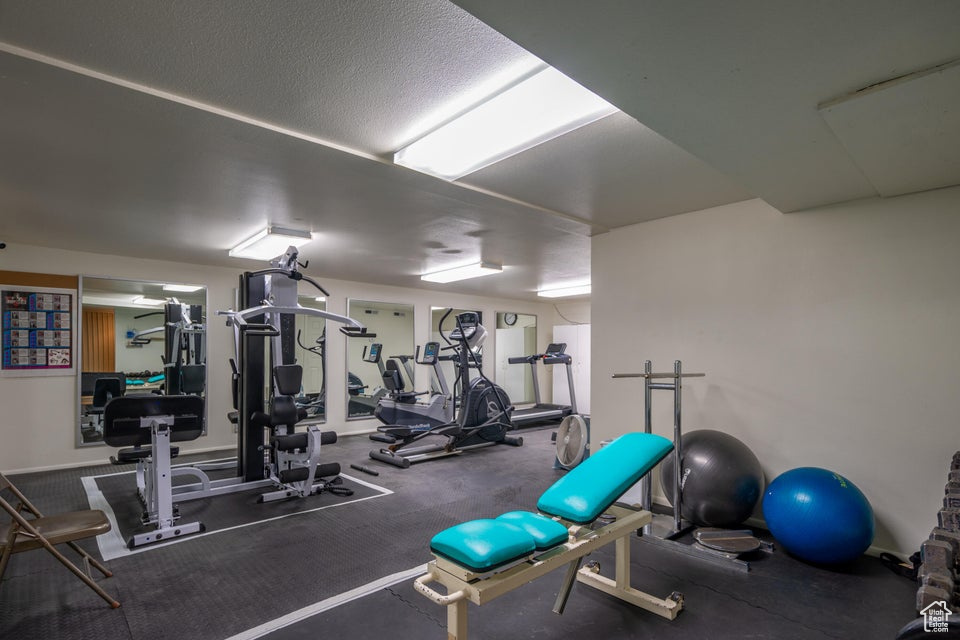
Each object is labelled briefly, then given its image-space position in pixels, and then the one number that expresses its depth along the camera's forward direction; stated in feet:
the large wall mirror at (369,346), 23.21
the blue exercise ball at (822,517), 7.93
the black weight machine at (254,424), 10.14
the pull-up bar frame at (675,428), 9.39
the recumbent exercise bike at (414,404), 19.65
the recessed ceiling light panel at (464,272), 17.88
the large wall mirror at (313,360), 21.21
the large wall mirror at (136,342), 16.01
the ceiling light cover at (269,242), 12.72
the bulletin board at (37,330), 14.70
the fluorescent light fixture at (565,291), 23.88
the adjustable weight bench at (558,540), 4.98
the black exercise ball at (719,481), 9.25
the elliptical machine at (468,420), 17.72
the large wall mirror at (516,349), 29.58
